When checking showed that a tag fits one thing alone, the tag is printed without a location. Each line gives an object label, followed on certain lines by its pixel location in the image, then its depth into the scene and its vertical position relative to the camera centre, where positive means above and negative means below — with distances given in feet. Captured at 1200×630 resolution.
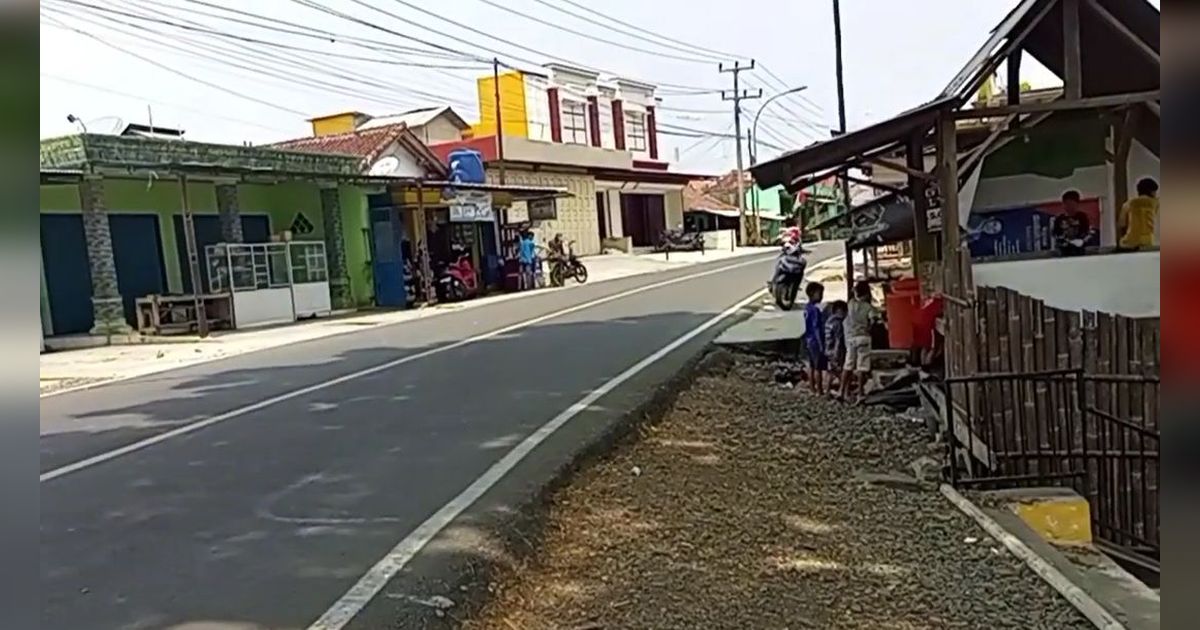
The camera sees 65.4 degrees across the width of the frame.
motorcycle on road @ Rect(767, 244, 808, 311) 57.88 -3.25
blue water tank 91.65 +7.90
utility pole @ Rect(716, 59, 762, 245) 166.71 +10.43
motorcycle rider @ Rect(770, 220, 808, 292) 58.29 -2.23
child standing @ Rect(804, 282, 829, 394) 35.76 -4.61
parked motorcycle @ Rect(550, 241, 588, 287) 95.30 -3.19
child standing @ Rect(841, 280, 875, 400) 33.81 -4.65
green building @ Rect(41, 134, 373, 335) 58.54 +3.80
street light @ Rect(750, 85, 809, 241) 173.68 +4.86
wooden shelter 19.33 -3.00
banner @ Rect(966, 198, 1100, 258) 42.73 -0.94
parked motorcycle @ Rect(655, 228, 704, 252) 149.89 -1.70
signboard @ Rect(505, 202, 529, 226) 108.58 +3.63
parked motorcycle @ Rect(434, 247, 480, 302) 82.07 -3.04
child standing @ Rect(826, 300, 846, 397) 35.40 -4.75
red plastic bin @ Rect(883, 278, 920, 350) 37.55 -4.09
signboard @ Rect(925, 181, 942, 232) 31.32 +0.24
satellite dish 83.87 +7.76
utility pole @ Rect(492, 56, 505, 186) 111.14 +14.37
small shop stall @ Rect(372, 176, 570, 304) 80.64 +1.96
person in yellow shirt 21.86 -0.58
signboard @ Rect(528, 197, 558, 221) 99.91 +3.32
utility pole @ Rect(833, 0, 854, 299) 75.64 +14.15
